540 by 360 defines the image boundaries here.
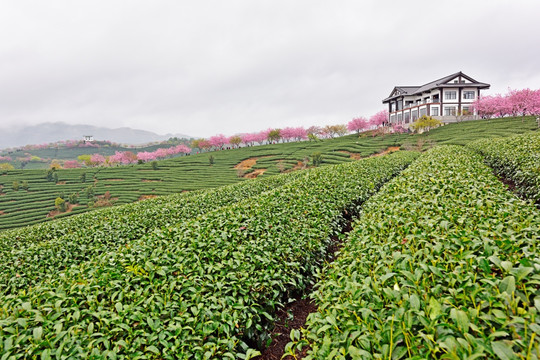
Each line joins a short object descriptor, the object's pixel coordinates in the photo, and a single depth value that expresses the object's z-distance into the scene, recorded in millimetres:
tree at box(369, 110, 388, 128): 68938
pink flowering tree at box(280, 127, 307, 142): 86875
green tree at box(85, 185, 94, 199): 39312
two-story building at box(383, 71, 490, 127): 55000
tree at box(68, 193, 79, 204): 38469
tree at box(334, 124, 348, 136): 80500
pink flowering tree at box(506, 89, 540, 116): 47656
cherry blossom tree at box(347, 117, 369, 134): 71938
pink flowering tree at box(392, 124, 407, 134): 60162
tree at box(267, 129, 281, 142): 79038
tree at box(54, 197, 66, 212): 35562
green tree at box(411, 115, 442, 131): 49562
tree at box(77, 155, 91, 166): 82481
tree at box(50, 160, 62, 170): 56844
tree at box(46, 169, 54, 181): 49938
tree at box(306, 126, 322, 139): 87962
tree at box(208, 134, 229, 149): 87938
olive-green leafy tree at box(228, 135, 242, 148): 81075
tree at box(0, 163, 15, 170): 69762
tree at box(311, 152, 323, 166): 44094
